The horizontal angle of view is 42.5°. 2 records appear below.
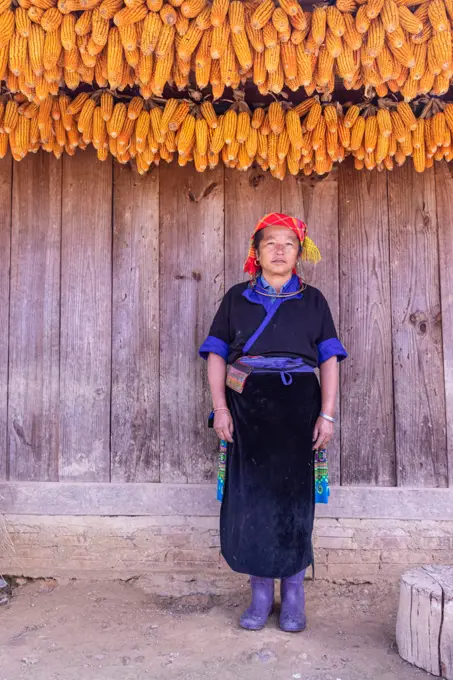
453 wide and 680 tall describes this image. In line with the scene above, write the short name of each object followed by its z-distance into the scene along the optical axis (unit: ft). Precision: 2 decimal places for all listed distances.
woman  9.04
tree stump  7.71
